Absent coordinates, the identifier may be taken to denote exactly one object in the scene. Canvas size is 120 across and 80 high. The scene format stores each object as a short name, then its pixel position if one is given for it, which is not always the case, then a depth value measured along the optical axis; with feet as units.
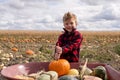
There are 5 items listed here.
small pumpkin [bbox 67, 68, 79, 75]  4.05
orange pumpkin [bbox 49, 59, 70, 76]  4.14
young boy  5.72
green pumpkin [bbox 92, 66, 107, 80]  4.07
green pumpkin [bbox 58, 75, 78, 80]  3.57
